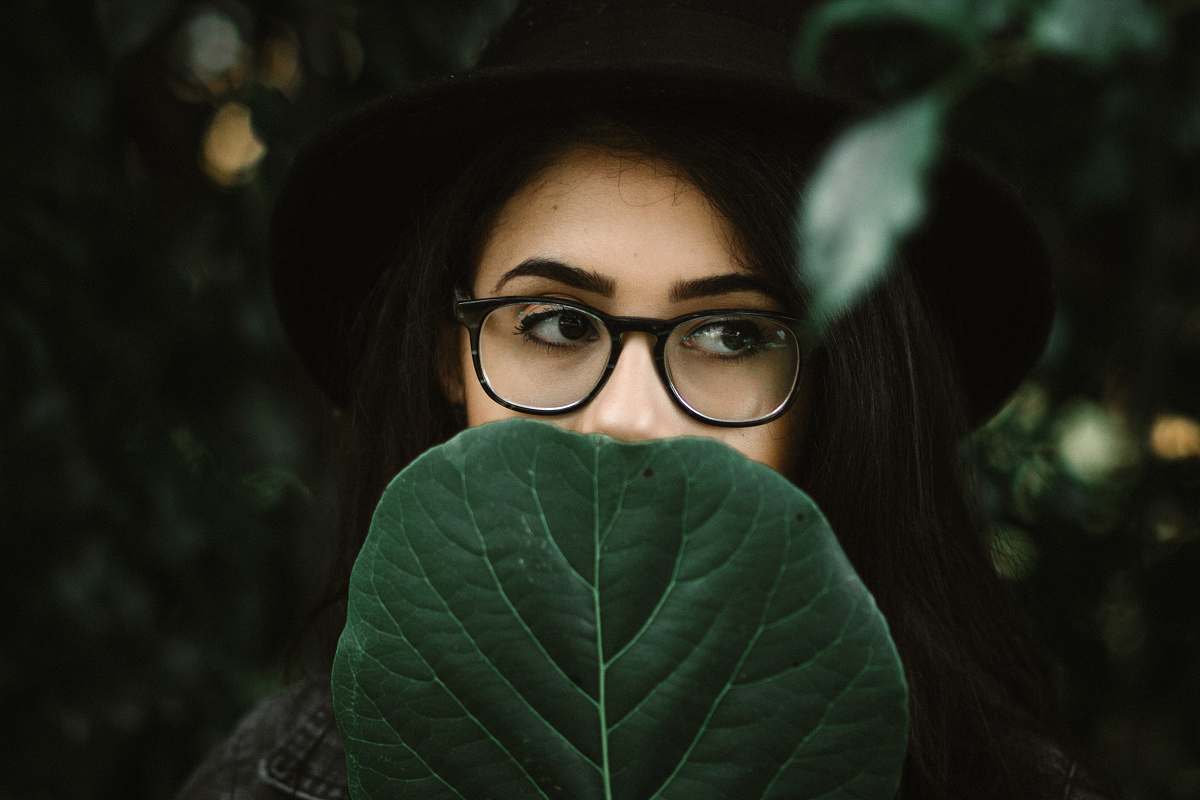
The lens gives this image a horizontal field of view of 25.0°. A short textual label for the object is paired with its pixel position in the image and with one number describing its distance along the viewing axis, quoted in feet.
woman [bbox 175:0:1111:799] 3.25
